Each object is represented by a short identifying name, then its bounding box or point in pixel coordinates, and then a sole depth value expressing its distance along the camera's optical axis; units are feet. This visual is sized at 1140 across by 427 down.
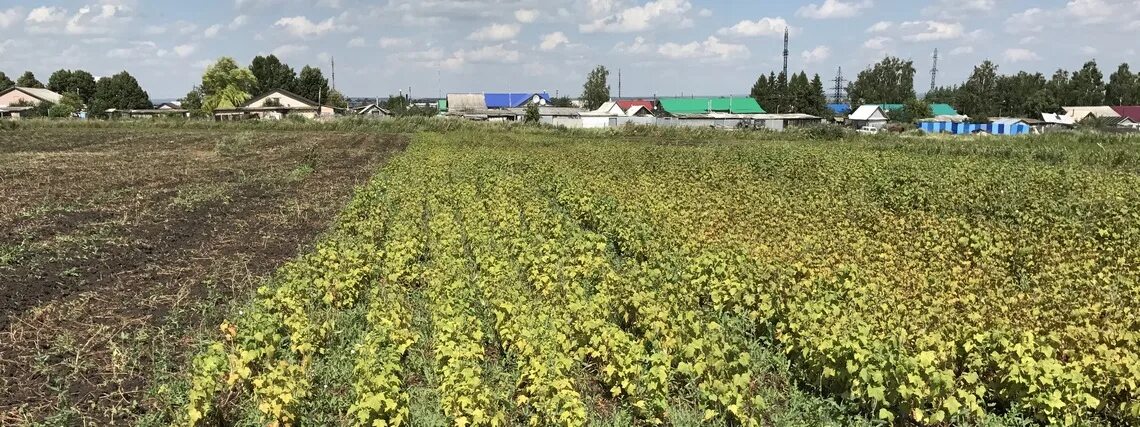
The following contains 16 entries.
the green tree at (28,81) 375.04
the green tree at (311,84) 363.76
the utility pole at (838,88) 527.40
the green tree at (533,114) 271.53
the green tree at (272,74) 363.35
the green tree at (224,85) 294.25
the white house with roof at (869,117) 297.33
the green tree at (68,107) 257.55
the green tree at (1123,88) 409.08
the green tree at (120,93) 339.98
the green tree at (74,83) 358.02
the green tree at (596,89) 442.91
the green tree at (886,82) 429.87
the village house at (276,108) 272.72
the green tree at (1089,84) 398.01
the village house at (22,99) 286.29
